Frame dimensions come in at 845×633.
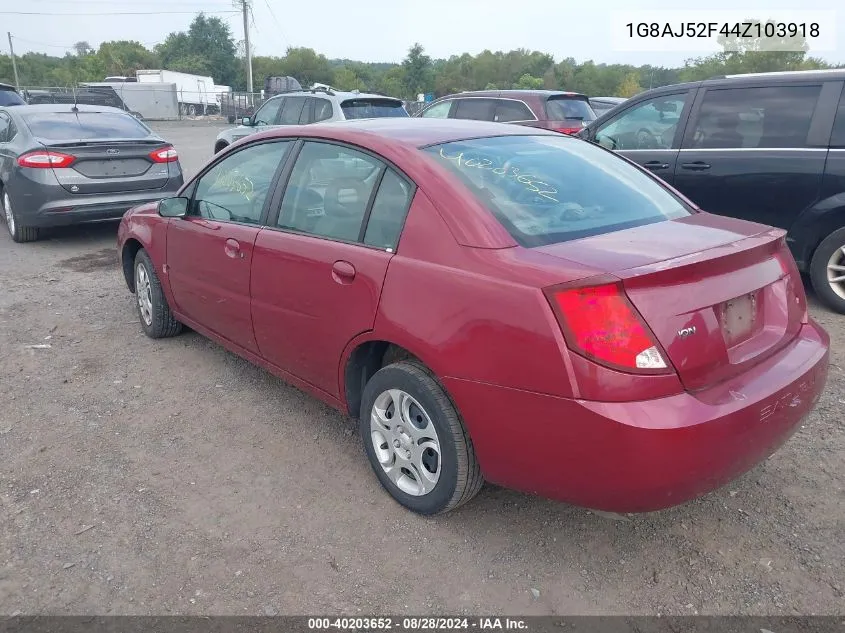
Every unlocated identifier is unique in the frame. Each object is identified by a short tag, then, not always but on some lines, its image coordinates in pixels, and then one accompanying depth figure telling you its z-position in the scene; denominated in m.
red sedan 2.25
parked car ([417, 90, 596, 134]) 11.15
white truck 48.34
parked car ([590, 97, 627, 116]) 17.56
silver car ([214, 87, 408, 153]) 11.10
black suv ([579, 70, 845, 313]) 5.24
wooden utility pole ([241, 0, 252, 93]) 41.97
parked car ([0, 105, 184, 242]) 7.40
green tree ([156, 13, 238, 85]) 91.12
